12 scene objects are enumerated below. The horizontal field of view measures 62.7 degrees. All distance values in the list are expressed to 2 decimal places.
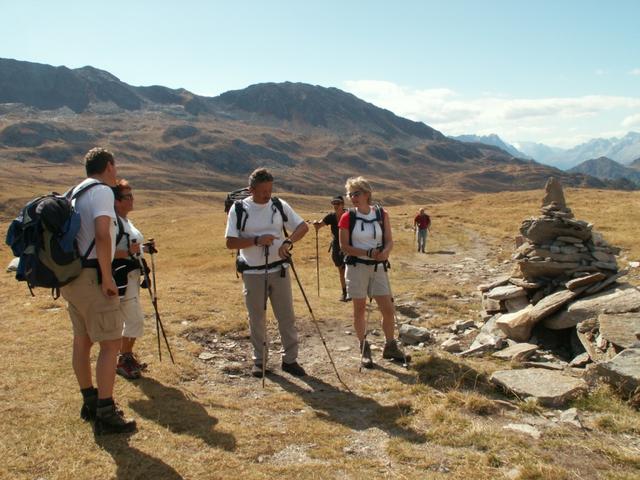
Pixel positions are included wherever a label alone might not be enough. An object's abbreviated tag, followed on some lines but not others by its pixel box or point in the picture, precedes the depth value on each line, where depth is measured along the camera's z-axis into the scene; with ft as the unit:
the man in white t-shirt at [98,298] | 19.35
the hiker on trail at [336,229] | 49.06
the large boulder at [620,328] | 27.84
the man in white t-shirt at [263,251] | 26.53
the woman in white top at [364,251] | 29.55
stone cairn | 29.55
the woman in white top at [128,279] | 24.64
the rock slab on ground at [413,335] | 37.40
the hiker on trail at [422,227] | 95.30
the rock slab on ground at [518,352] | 31.89
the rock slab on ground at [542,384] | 24.38
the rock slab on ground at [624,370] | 23.95
